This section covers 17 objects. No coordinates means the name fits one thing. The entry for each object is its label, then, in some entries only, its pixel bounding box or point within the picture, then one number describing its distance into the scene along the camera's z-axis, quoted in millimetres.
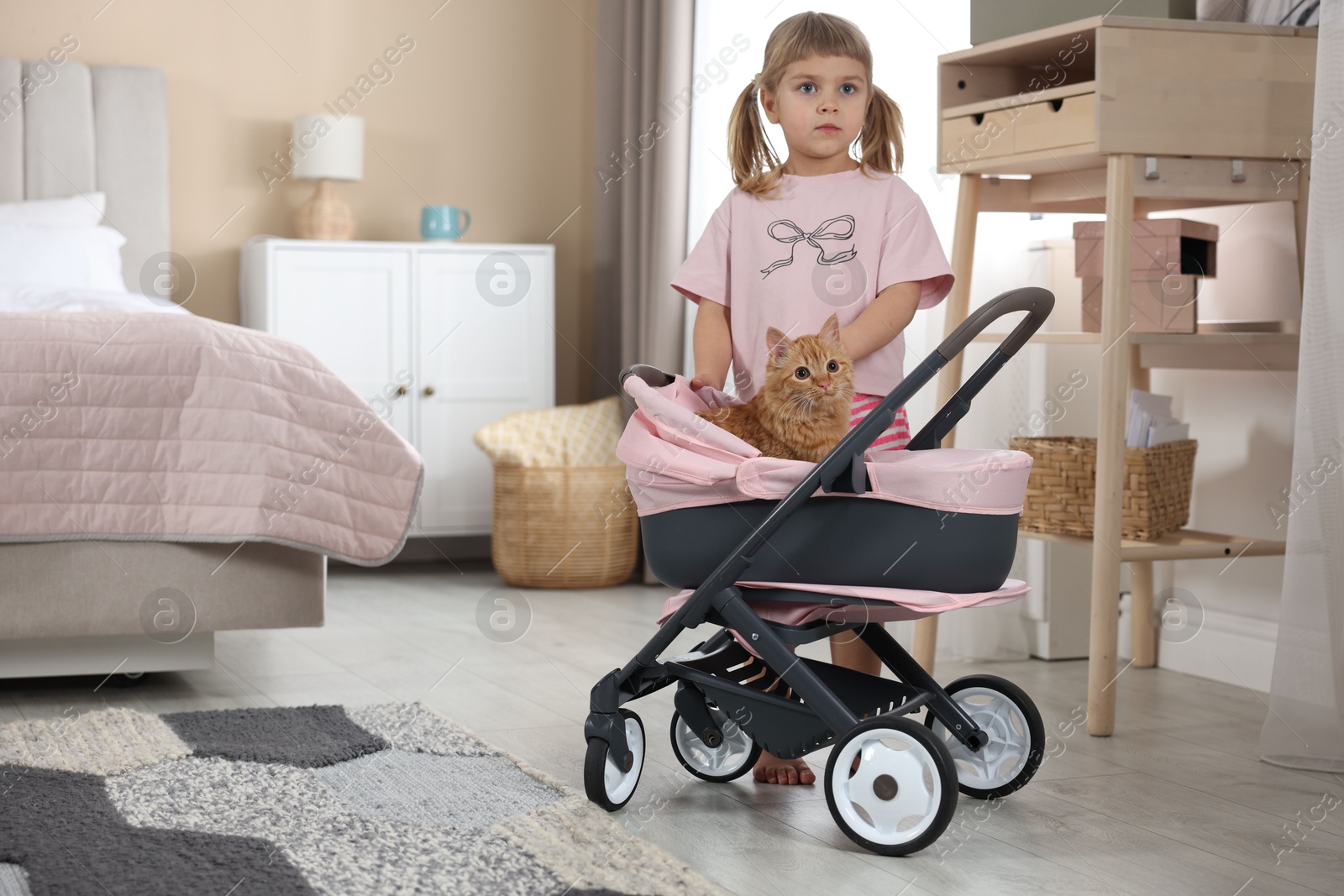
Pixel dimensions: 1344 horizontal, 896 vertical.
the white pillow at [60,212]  3697
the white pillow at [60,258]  3547
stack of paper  2453
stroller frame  1540
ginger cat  1607
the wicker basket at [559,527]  3727
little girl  1761
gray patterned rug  1426
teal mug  4160
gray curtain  3834
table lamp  4012
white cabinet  3877
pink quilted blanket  2217
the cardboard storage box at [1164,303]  2328
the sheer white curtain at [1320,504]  1955
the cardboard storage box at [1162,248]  2336
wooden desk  2152
